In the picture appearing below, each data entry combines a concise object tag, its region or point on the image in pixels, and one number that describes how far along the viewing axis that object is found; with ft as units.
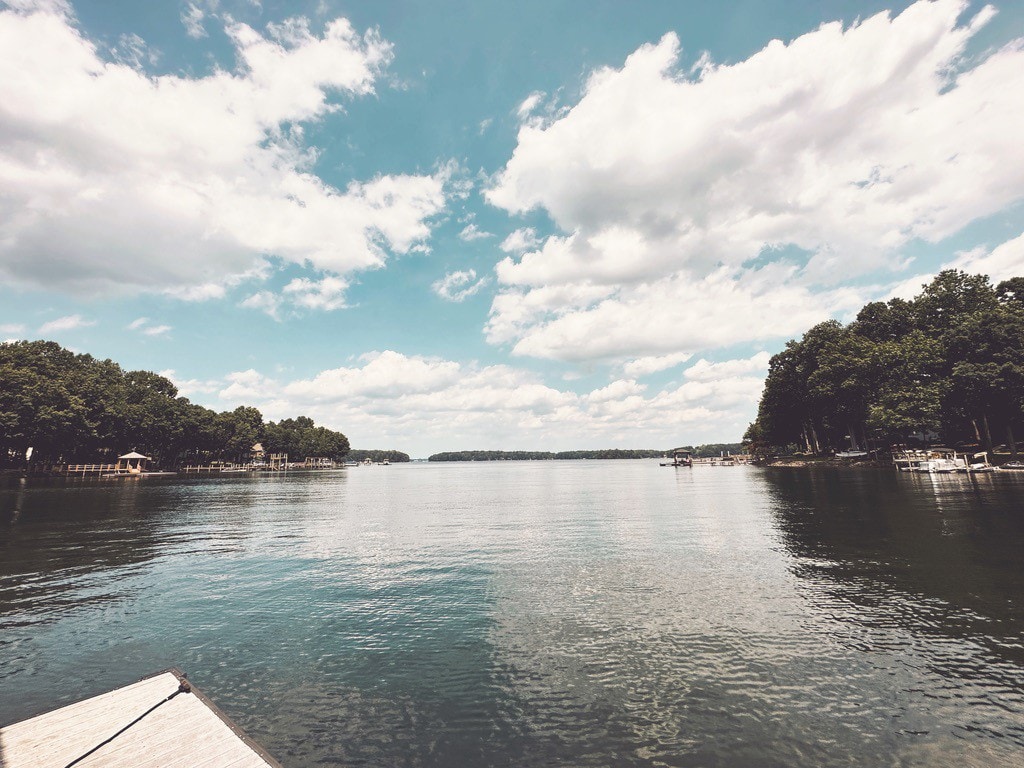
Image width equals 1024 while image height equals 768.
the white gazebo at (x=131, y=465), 411.70
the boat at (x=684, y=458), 629.92
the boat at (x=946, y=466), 272.10
